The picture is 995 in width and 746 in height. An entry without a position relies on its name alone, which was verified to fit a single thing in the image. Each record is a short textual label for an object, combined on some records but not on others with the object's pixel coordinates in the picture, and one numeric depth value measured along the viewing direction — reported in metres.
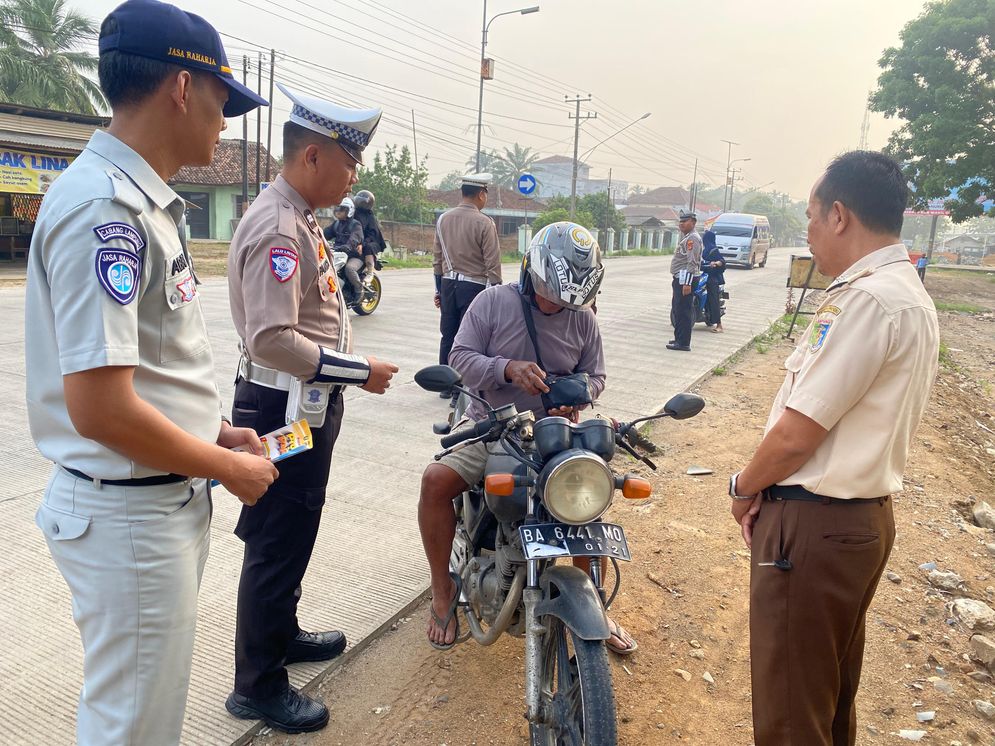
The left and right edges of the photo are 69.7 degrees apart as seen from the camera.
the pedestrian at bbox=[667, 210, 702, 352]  9.38
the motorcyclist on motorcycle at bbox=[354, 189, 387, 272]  10.54
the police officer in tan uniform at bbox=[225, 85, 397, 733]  2.28
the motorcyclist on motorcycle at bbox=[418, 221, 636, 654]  2.68
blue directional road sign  19.98
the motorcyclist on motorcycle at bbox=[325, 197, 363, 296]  10.35
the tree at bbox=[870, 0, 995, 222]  23.05
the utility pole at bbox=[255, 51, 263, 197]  25.10
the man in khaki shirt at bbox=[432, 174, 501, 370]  6.34
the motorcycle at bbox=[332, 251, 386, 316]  10.25
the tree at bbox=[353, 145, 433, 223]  34.59
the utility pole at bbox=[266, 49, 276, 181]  26.50
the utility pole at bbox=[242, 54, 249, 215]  25.11
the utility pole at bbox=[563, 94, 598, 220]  35.09
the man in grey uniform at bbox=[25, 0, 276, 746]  1.43
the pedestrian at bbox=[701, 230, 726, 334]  11.14
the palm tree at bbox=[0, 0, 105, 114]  24.89
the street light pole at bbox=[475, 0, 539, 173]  22.82
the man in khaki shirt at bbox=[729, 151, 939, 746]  1.92
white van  27.52
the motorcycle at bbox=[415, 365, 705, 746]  2.02
